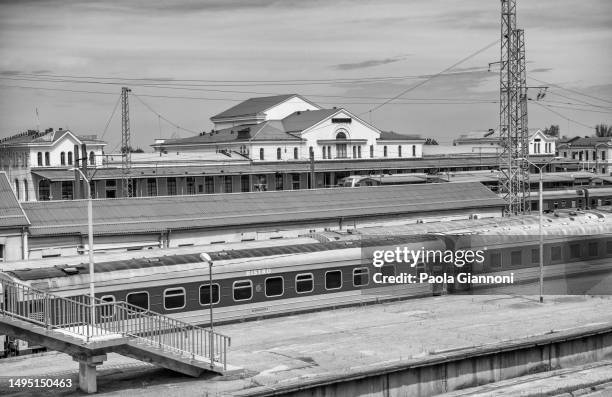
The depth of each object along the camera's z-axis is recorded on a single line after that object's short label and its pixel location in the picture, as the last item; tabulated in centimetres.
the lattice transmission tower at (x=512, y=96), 5112
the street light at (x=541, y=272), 3662
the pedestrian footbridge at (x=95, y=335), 2142
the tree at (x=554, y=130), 19591
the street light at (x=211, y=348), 2358
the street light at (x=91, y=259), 2555
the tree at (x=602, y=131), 19112
